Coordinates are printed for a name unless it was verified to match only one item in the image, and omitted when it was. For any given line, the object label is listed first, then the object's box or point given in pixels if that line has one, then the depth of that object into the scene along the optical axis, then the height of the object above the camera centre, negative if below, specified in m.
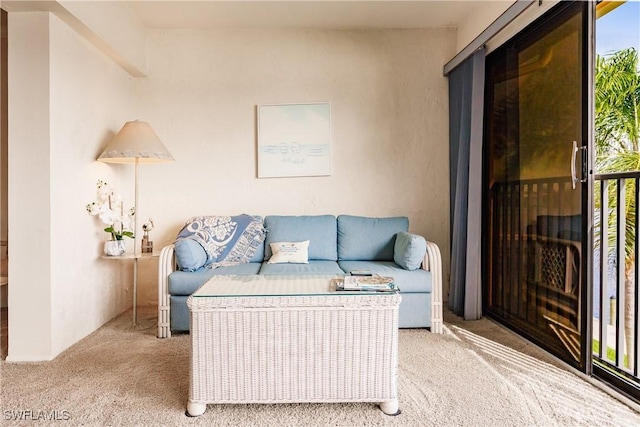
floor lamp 3.12 +0.47
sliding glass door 2.37 +0.18
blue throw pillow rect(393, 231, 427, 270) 3.07 -0.32
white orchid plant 3.08 -0.02
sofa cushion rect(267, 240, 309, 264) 3.38 -0.36
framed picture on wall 3.90 +0.68
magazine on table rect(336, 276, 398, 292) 1.93 -0.36
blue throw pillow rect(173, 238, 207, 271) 3.00 -0.34
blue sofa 3.01 -0.44
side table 3.14 -0.37
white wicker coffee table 1.84 -0.62
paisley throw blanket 3.27 -0.22
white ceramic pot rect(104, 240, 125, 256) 3.16 -0.30
